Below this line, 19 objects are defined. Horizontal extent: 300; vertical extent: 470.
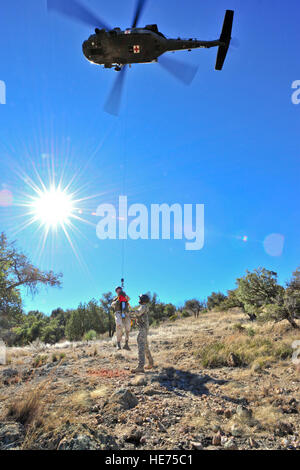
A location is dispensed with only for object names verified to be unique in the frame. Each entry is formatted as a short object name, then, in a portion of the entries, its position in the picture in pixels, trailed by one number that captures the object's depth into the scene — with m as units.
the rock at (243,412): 5.10
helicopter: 12.16
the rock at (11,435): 4.09
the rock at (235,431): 4.42
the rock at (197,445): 4.00
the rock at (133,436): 4.24
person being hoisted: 11.88
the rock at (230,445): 4.03
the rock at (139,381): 6.89
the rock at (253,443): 4.10
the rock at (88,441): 3.78
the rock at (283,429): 4.50
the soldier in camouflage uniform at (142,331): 8.31
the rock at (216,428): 4.54
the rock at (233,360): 9.23
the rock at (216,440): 4.20
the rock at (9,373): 8.35
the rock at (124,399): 5.39
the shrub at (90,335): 25.48
